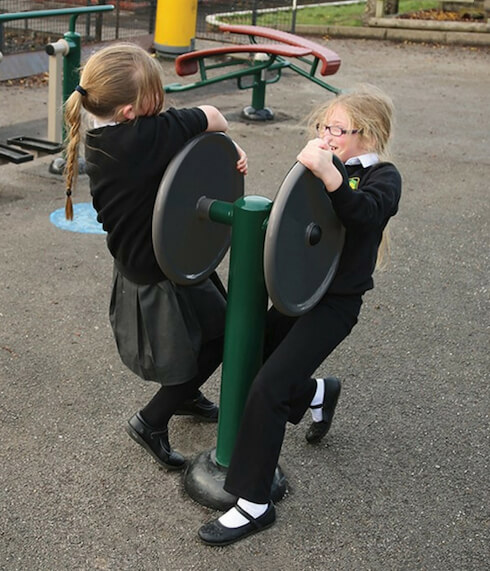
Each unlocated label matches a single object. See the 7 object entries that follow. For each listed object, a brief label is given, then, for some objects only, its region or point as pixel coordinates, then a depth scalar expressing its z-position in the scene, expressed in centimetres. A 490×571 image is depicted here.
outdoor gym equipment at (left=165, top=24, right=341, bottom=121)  781
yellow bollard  998
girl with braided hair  269
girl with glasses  275
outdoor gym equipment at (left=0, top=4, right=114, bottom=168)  604
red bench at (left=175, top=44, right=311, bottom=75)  775
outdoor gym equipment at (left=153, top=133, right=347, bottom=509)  255
